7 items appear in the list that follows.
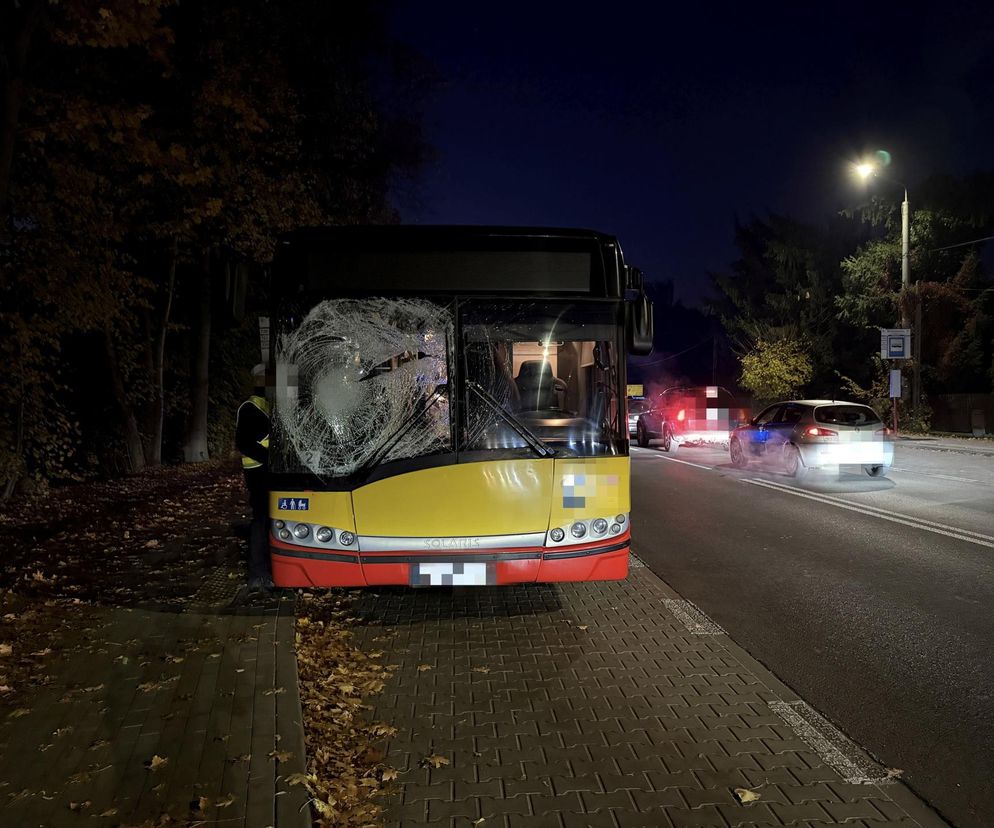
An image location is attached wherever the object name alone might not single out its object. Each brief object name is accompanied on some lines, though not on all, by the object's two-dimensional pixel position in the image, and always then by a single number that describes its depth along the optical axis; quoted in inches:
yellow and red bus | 212.8
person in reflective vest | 234.2
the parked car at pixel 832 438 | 572.4
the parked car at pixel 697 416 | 916.6
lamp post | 1125.7
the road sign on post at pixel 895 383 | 1082.7
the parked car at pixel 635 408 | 1207.6
